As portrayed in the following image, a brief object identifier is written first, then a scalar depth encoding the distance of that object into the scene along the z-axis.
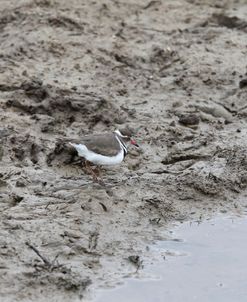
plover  17.97
